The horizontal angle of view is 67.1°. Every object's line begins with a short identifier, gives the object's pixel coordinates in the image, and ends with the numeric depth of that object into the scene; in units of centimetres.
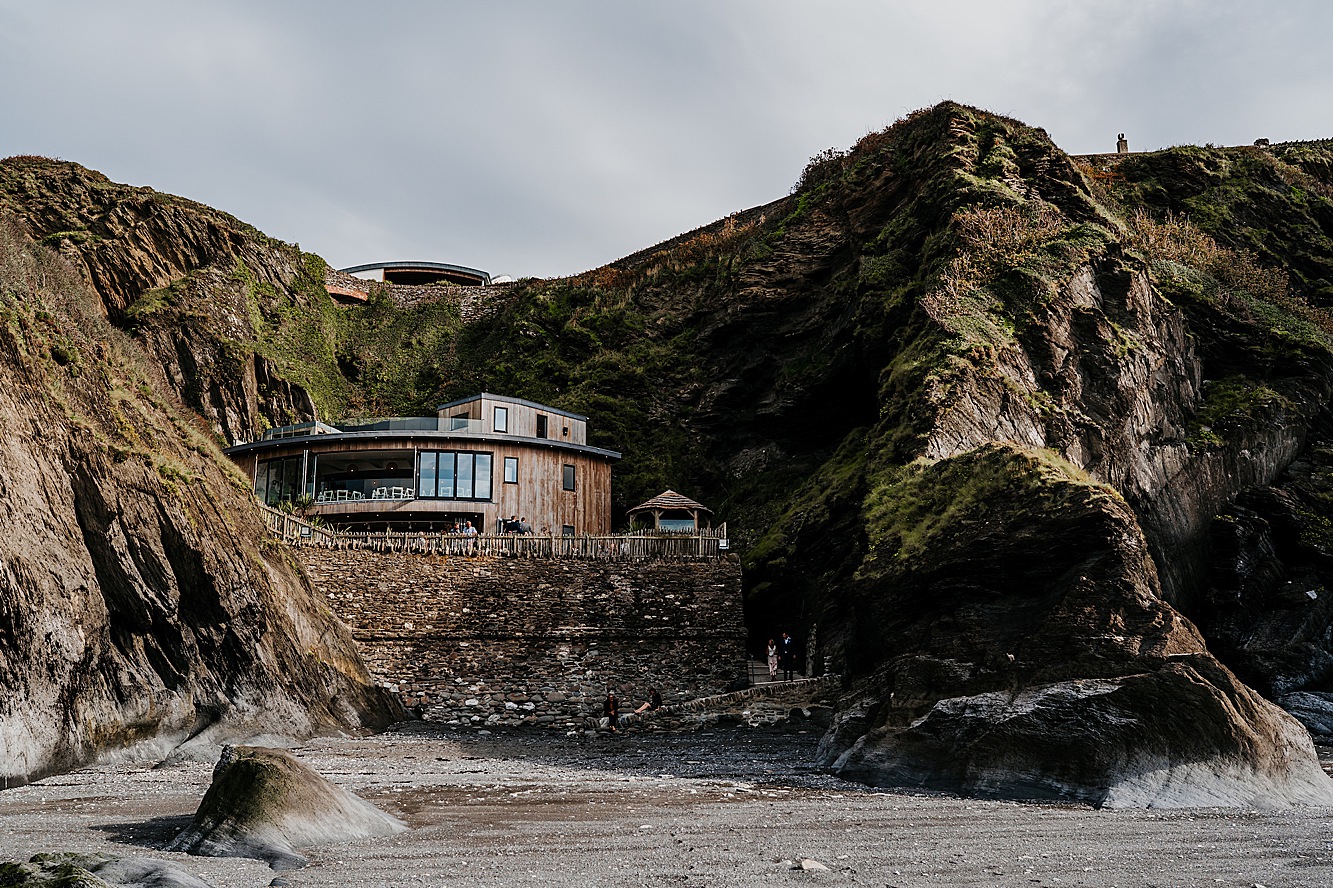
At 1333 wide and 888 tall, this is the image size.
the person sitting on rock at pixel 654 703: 2553
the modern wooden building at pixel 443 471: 3609
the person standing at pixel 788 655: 2695
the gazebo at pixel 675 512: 3547
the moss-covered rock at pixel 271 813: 1059
